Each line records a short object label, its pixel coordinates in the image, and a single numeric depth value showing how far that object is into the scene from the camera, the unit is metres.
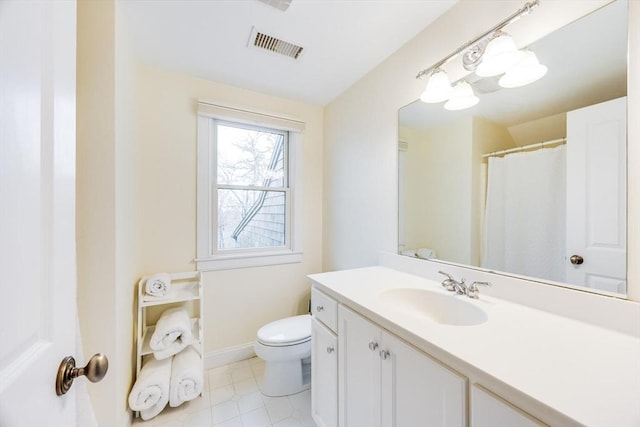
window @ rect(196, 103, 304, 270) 2.01
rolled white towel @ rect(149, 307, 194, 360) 1.53
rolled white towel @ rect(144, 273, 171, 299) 1.66
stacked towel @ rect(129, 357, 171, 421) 1.41
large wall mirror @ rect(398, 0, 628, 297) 0.85
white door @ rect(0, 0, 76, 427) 0.36
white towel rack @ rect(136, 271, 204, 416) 1.59
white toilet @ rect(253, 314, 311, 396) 1.64
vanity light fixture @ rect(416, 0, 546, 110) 1.01
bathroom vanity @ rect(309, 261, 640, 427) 0.52
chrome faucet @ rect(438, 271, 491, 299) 1.08
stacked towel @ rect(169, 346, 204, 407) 1.50
